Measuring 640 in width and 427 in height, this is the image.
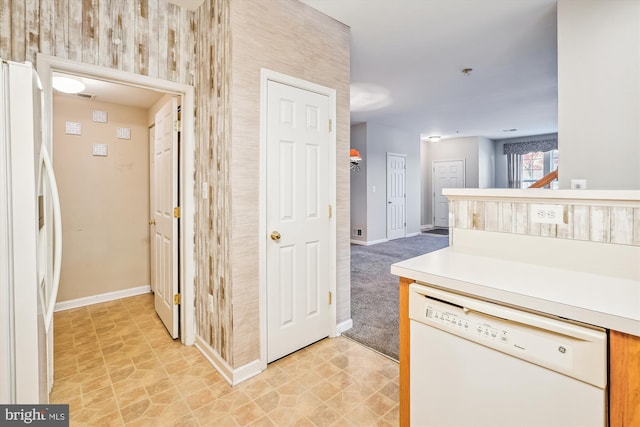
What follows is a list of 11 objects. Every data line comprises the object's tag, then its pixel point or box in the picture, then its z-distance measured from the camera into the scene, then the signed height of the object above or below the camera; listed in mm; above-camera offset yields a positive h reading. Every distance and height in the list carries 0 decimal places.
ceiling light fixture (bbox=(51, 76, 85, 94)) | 2463 +1023
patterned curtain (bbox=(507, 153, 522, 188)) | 9109 +1141
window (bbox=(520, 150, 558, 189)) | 8648 +1223
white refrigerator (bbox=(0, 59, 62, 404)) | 1009 -106
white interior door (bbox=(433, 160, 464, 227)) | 9047 +803
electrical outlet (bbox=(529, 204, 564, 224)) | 1326 -29
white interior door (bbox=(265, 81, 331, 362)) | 2189 -77
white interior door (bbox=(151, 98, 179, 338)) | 2551 -59
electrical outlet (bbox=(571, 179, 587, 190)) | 2242 +172
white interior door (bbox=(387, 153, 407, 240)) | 7219 +288
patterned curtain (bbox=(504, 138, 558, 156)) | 8312 +1730
